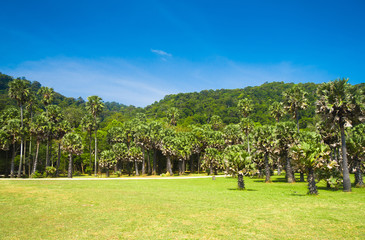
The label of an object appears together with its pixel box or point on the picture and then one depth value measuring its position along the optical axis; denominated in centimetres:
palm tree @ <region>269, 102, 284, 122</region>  6224
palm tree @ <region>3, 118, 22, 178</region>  5481
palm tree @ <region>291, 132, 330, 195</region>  2421
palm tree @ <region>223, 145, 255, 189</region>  2892
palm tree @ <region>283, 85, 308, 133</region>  4456
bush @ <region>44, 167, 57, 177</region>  5722
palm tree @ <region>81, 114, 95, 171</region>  6881
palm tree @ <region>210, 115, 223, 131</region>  8929
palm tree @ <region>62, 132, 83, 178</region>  5650
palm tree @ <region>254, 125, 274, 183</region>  3995
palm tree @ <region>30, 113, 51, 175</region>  5831
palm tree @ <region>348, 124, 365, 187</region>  2938
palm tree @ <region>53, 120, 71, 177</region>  6141
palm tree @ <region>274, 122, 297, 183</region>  3862
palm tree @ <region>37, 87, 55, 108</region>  6700
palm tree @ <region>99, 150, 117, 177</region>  6242
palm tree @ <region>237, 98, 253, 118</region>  6488
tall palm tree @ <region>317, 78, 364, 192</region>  2598
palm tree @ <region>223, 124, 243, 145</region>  6888
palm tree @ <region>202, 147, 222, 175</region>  5866
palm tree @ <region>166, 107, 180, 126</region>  9353
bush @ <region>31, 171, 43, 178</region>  5499
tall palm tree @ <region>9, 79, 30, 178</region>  5831
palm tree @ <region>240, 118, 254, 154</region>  5906
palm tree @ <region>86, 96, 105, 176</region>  6450
